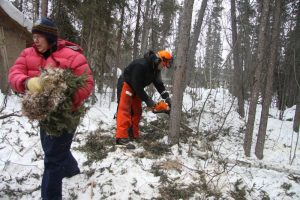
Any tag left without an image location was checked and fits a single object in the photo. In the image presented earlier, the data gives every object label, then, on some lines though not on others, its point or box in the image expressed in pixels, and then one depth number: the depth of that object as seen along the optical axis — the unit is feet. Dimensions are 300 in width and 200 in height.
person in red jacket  9.38
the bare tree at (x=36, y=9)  31.46
